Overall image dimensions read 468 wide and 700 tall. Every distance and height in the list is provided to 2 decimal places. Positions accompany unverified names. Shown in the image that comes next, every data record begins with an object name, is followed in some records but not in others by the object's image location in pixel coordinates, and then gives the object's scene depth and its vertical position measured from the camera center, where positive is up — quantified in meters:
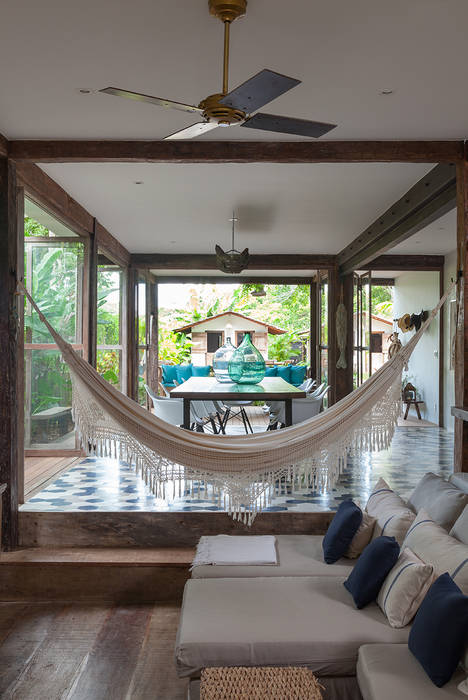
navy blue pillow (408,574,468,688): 1.74 -0.83
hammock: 3.03 -0.49
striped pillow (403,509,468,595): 1.99 -0.72
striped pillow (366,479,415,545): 2.54 -0.74
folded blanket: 2.75 -0.96
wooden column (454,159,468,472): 3.22 +0.15
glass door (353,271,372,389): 7.66 +0.15
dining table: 4.34 -0.37
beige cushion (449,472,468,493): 2.61 -0.60
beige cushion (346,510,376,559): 2.71 -0.85
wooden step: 3.08 -1.18
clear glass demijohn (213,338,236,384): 5.68 -0.21
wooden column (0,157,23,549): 3.22 -0.04
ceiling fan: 1.88 +0.77
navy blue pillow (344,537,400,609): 2.26 -0.83
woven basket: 1.85 -1.04
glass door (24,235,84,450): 4.82 +0.07
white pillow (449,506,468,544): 2.21 -0.67
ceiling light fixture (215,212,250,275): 5.70 +0.75
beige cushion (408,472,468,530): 2.42 -0.65
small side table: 8.42 -0.86
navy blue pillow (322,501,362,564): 2.68 -0.83
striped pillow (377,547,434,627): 2.07 -0.83
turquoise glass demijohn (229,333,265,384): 5.29 -0.19
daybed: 1.88 -0.97
